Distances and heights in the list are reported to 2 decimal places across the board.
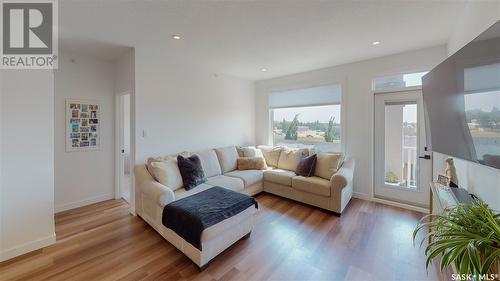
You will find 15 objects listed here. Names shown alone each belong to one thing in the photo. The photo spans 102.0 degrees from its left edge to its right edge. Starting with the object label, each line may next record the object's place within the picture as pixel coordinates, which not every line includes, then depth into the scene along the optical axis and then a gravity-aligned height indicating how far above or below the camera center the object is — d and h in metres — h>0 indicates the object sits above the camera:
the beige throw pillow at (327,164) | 3.39 -0.47
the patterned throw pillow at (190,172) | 2.88 -0.50
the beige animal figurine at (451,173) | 2.06 -0.37
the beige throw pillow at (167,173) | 2.70 -0.49
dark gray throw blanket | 1.92 -0.77
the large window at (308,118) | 4.06 +0.43
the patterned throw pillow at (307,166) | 3.53 -0.51
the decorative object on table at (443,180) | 2.01 -0.44
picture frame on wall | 3.19 +0.21
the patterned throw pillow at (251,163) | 4.07 -0.52
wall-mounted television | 1.01 +0.22
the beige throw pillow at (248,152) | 4.33 -0.32
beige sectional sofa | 2.14 -0.72
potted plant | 0.77 -0.43
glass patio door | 3.18 -0.22
